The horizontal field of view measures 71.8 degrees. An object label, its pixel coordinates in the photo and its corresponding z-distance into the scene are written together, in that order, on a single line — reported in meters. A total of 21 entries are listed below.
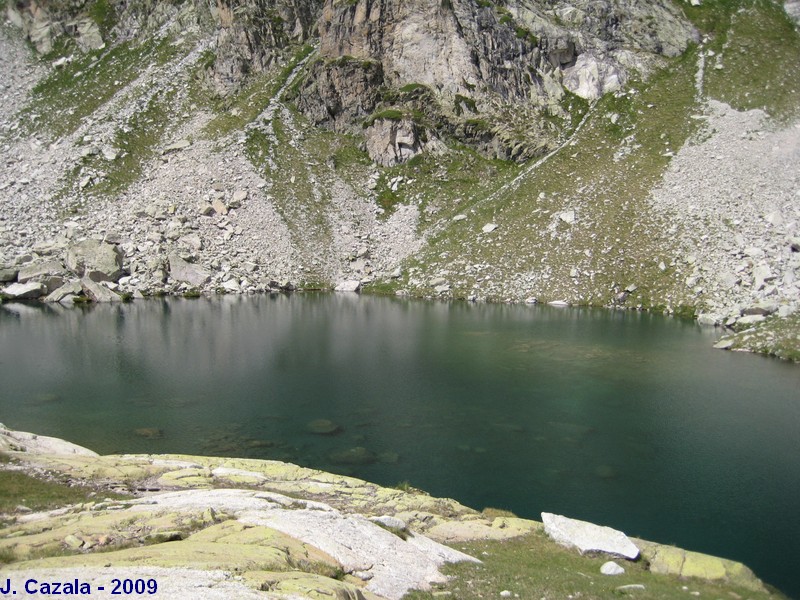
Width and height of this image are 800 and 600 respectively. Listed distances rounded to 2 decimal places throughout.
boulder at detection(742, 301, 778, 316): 54.03
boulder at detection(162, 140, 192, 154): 97.38
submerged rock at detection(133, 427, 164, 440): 30.14
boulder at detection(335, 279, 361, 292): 85.06
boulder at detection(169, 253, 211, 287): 80.69
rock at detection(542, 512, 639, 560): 18.08
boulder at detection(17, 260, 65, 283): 74.50
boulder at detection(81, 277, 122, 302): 73.81
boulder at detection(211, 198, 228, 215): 89.00
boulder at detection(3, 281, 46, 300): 72.25
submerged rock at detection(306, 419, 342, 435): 31.47
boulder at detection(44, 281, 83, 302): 73.25
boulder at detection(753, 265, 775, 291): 58.47
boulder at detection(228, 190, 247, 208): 90.38
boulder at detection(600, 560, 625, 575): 16.64
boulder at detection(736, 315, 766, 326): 54.31
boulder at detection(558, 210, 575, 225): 80.25
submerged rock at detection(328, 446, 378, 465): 27.58
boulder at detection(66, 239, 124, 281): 76.06
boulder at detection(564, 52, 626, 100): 103.88
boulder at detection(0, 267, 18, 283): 73.81
